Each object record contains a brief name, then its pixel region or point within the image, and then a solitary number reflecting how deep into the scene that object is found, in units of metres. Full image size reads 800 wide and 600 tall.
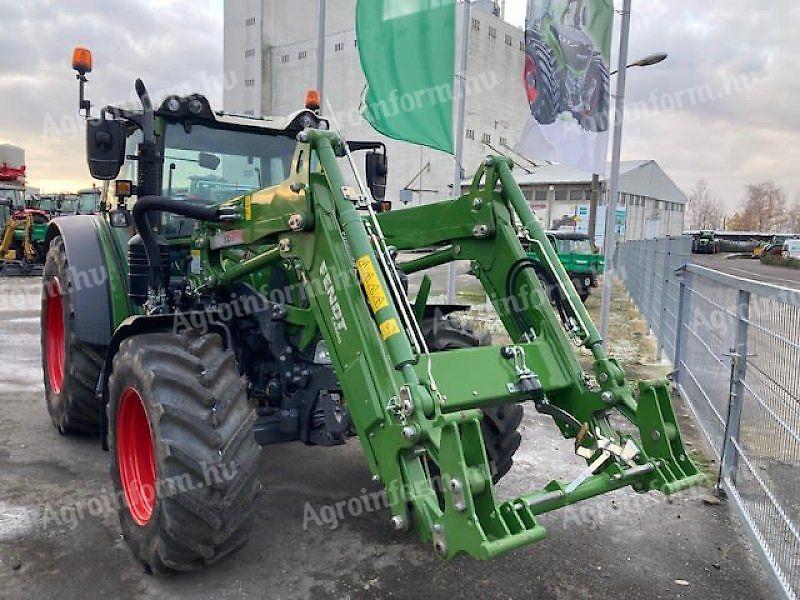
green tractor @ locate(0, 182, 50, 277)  18.78
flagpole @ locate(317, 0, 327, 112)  9.48
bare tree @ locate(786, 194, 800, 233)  78.75
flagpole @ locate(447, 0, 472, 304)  10.02
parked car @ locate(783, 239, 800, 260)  33.16
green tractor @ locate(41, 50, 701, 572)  3.00
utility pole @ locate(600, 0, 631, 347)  8.66
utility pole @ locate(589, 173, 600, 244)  15.81
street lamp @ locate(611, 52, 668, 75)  10.27
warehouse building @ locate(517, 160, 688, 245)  35.53
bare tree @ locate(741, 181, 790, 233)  78.56
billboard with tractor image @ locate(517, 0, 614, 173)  8.61
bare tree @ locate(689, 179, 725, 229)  82.62
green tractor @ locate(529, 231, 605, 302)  16.81
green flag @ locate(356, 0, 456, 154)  8.76
